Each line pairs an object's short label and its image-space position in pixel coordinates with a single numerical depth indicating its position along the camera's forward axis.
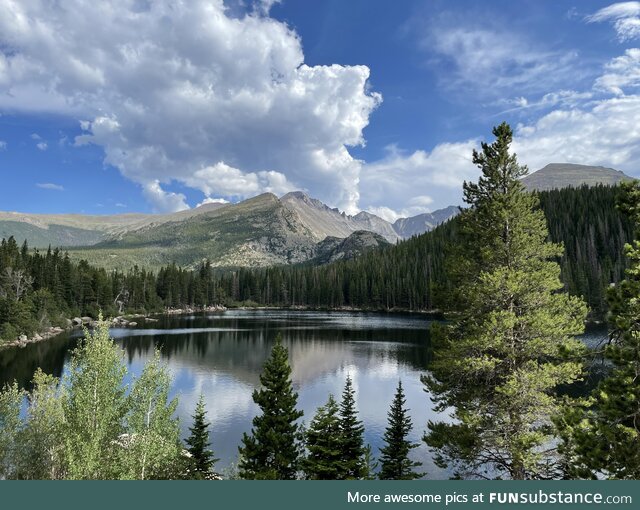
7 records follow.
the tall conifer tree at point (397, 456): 24.84
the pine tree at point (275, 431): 23.19
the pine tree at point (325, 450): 20.84
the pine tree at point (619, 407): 10.78
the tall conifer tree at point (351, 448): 21.03
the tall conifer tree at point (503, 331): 17.78
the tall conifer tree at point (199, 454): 25.98
